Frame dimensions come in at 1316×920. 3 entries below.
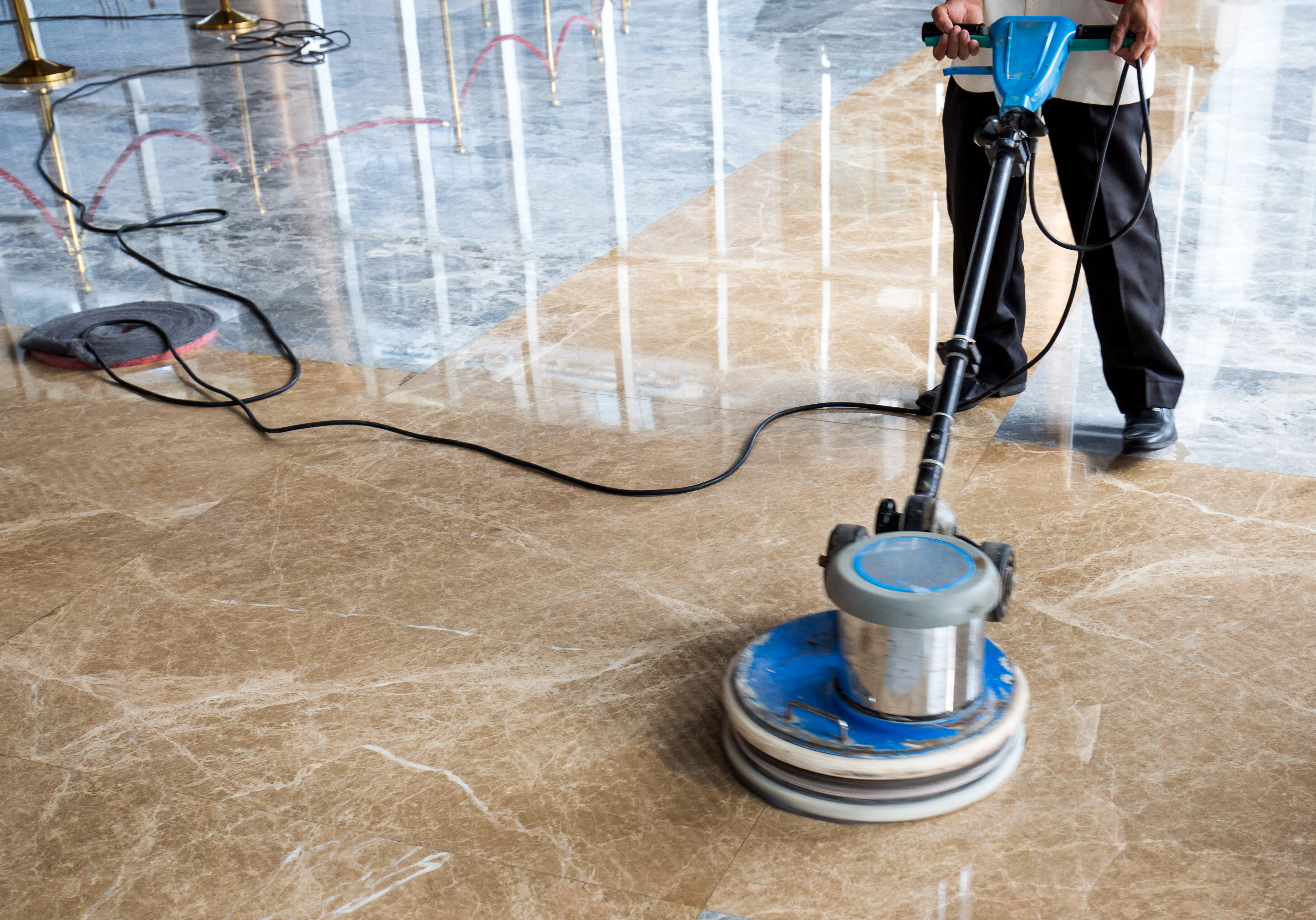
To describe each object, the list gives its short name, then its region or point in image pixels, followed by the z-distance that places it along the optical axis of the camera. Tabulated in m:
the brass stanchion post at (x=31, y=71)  5.59
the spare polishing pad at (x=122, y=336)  2.77
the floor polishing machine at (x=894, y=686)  1.31
